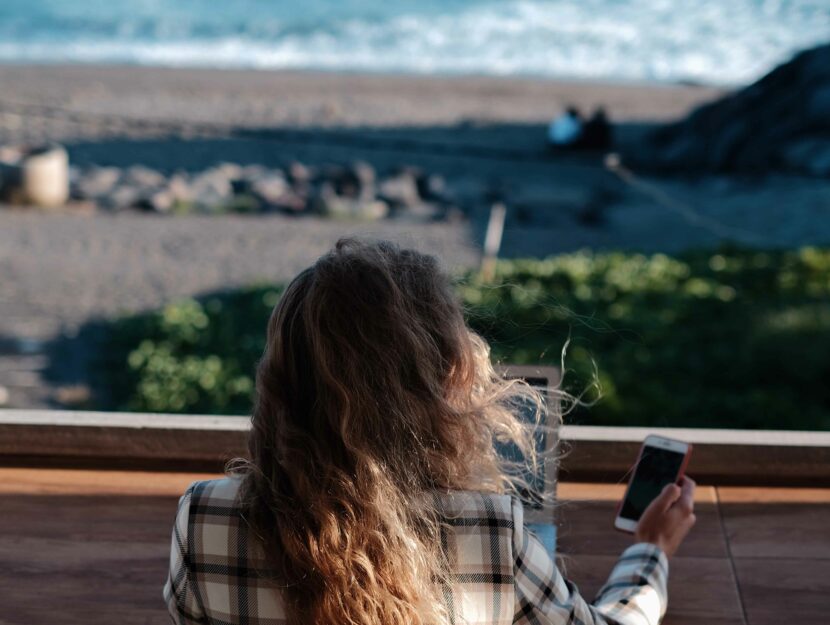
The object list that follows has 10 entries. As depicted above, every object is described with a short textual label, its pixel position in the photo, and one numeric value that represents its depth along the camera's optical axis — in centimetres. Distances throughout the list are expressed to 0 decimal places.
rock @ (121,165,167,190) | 1123
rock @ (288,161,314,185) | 1153
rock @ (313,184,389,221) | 1032
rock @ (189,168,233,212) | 1055
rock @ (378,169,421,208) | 1077
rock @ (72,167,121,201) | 1063
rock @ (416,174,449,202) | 1097
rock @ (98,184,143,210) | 1042
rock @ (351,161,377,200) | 1098
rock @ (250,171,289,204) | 1073
